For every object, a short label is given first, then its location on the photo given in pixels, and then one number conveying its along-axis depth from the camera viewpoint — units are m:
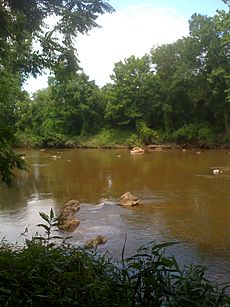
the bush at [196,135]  35.81
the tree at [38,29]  5.32
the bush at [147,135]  39.22
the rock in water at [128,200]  12.21
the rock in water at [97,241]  8.21
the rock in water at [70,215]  9.68
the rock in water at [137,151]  33.92
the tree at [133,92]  40.25
